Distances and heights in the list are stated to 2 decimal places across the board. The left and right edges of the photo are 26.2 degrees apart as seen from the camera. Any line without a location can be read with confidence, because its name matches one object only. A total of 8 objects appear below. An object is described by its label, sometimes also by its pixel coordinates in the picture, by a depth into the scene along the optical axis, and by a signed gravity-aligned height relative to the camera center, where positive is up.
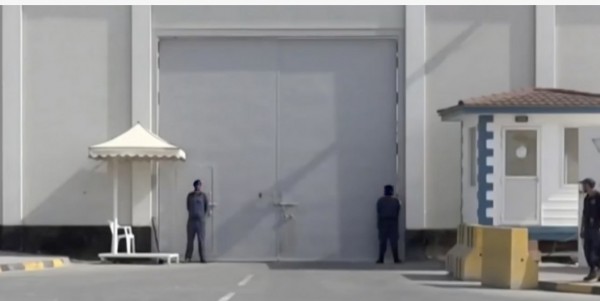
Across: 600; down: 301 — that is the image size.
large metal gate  30.47 +0.51
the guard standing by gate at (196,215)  29.77 -1.33
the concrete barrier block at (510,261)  22.05 -1.79
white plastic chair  29.78 -1.83
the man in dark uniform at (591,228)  22.14 -1.22
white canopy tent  28.98 +0.20
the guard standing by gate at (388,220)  29.70 -1.44
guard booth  27.45 -0.05
